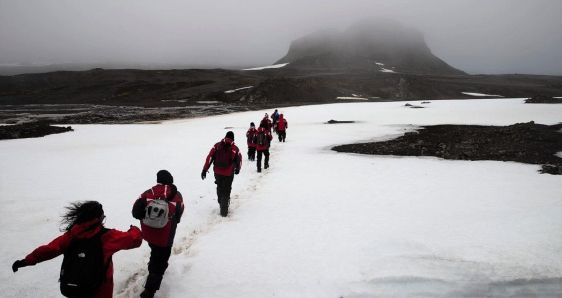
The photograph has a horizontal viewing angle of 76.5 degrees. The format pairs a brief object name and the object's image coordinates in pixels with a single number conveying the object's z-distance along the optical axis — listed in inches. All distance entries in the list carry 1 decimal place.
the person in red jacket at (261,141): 493.0
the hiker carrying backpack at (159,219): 181.2
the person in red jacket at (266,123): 584.3
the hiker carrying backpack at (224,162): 304.0
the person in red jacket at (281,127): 781.3
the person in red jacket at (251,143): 522.2
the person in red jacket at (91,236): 135.9
